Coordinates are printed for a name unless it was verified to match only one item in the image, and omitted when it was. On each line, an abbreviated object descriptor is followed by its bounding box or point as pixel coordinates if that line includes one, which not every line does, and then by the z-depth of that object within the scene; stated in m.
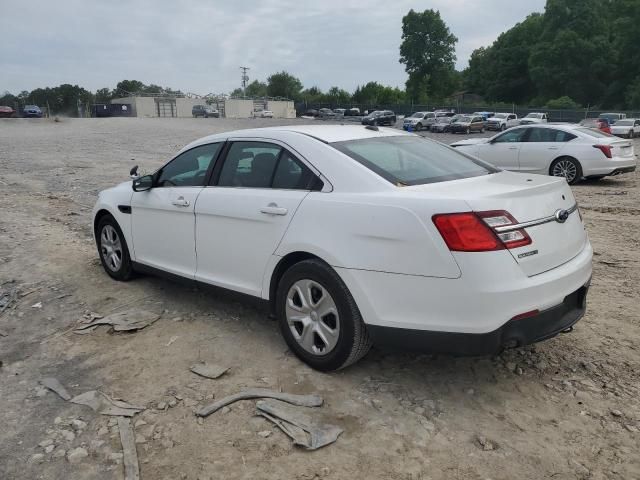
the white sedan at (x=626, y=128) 32.56
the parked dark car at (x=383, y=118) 51.88
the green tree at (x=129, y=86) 114.74
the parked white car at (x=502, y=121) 44.28
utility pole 105.69
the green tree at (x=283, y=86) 119.11
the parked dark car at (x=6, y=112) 53.28
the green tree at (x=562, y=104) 63.84
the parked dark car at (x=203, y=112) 65.43
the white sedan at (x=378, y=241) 2.98
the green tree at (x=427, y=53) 98.75
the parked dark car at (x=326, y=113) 73.88
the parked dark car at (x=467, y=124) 41.72
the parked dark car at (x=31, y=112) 56.75
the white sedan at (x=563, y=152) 12.16
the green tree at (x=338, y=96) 104.19
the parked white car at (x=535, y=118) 41.79
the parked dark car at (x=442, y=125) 43.16
